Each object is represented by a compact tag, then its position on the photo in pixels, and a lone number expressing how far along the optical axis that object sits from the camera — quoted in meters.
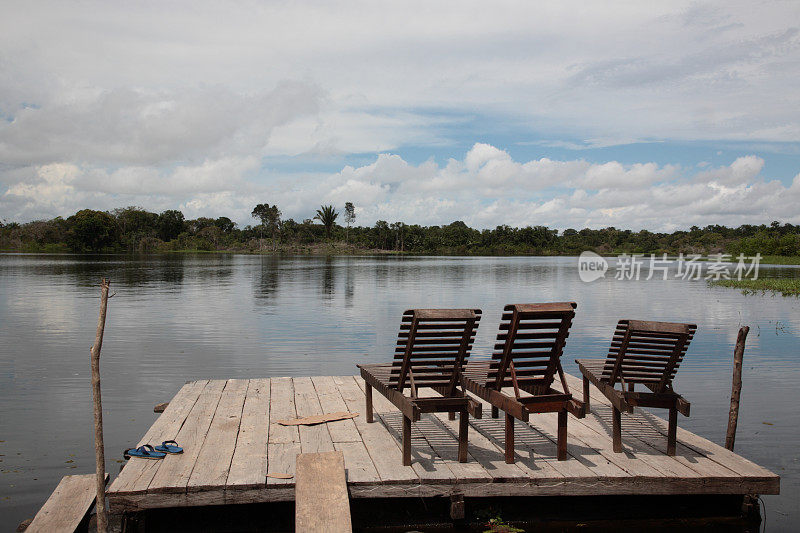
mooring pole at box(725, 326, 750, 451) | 7.06
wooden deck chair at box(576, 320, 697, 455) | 5.77
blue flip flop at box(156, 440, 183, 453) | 5.72
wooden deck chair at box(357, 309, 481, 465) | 5.44
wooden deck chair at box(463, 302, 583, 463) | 5.37
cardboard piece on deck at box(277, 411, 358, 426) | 6.74
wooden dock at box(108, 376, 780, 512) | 5.05
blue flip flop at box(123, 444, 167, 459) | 5.56
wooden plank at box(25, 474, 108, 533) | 5.20
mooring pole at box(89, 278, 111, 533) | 4.75
